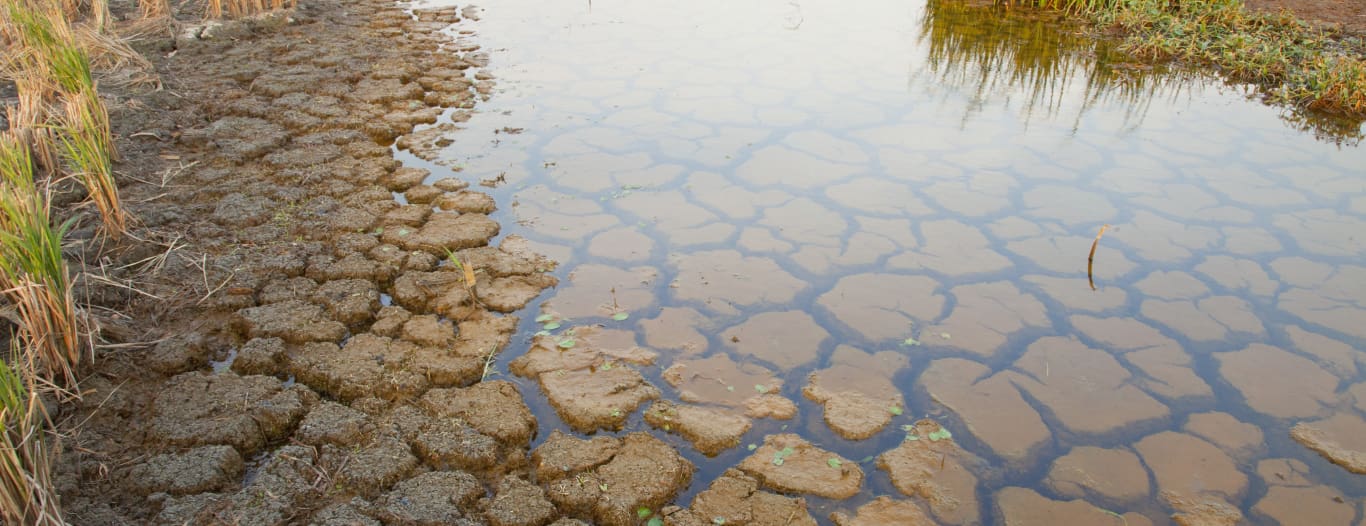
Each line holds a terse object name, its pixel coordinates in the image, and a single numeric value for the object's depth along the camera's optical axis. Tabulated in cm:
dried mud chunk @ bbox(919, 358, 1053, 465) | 257
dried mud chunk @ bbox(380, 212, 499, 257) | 360
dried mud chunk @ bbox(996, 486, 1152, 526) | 228
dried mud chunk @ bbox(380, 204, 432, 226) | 377
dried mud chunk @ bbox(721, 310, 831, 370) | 298
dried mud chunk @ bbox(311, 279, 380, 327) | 304
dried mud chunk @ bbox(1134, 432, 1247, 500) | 240
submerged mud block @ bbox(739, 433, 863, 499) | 234
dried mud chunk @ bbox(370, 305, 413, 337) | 297
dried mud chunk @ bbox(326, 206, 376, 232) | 368
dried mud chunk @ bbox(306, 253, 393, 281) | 329
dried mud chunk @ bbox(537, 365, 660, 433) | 259
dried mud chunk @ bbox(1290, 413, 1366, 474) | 250
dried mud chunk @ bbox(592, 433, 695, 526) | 221
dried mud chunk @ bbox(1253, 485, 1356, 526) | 229
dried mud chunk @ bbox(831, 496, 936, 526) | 224
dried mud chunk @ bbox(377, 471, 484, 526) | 211
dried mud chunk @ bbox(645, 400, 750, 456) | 252
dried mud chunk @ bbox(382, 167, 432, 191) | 420
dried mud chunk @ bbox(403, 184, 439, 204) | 405
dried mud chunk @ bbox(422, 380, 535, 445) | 248
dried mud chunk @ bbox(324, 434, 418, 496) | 223
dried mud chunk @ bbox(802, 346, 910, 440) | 262
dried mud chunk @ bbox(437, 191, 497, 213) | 396
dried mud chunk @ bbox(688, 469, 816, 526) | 221
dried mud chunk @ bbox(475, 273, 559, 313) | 321
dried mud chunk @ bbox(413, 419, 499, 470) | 235
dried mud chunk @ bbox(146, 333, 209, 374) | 268
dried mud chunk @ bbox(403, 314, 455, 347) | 293
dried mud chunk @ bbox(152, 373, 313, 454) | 236
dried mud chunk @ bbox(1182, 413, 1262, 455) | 257
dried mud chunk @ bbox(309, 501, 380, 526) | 207
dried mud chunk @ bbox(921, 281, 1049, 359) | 308
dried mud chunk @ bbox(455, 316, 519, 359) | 291
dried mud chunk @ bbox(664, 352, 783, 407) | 274
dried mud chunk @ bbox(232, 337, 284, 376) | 270
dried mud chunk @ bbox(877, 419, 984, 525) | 230
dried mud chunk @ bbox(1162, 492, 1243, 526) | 227
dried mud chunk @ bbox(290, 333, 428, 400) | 264
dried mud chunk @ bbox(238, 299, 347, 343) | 289
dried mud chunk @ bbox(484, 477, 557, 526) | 215
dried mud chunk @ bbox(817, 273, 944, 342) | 317
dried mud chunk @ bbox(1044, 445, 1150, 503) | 239
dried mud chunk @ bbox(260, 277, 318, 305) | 311
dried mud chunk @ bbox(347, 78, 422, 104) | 539
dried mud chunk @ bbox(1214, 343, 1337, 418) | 275
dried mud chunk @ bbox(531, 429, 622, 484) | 233
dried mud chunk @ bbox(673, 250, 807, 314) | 333
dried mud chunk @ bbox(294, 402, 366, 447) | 239
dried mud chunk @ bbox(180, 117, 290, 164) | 438
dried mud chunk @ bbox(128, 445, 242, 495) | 216
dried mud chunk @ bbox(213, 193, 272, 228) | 366
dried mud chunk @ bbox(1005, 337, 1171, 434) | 269
